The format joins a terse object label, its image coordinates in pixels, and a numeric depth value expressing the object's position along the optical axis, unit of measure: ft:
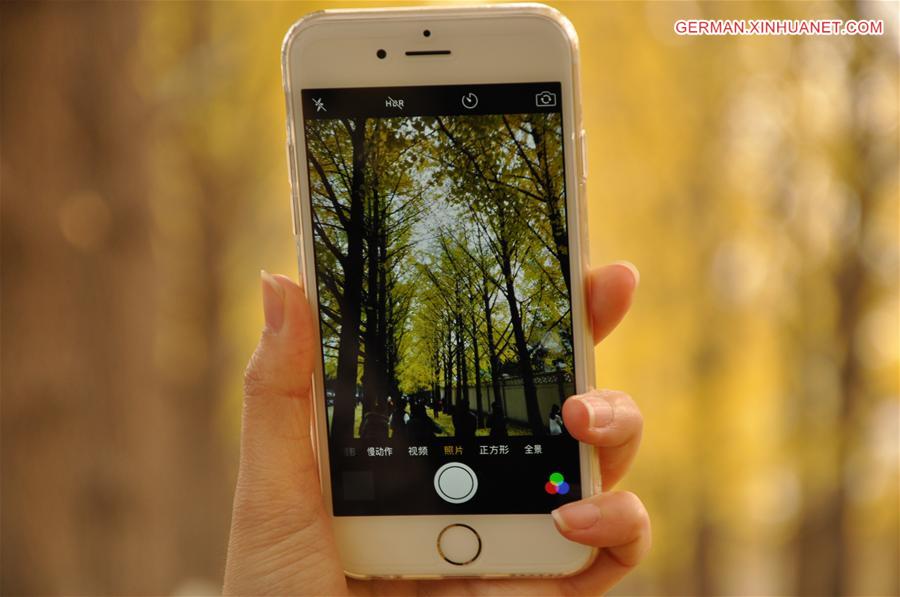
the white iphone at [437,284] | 4.86
